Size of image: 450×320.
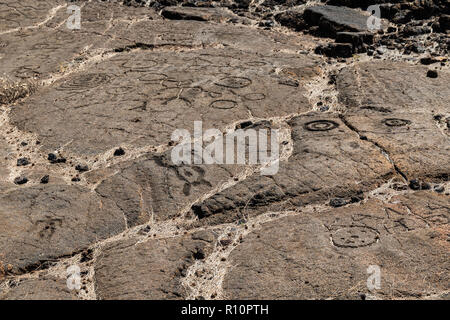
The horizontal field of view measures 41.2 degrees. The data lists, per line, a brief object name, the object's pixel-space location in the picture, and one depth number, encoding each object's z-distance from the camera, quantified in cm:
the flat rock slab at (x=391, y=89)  382
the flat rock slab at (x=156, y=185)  307
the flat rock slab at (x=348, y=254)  245
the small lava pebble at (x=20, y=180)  333
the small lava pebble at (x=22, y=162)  355
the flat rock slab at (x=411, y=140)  315
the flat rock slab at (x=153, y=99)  376
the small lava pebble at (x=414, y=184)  307
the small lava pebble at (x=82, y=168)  342
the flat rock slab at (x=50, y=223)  280
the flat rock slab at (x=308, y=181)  304
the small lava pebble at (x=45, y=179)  331
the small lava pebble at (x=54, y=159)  353
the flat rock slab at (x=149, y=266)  254
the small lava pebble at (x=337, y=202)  298
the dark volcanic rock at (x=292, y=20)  545
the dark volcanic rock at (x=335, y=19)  509
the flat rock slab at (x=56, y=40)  491
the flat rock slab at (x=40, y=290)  253
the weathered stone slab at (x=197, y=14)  574
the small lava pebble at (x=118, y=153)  351
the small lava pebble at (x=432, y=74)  424
